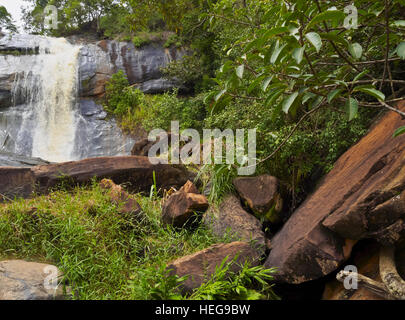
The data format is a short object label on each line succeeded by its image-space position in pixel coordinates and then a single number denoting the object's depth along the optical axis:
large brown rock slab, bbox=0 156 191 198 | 3.91
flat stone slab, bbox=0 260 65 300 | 2.16
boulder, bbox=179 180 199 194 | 3.41
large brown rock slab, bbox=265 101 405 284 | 2.10
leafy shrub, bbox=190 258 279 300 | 2.17
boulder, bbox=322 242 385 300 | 2.07
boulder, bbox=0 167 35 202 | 3.86
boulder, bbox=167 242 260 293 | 2.31
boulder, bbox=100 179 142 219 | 3.23
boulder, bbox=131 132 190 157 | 6.32
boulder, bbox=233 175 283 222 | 3.07
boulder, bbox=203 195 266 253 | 2.88
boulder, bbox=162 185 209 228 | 3.17
